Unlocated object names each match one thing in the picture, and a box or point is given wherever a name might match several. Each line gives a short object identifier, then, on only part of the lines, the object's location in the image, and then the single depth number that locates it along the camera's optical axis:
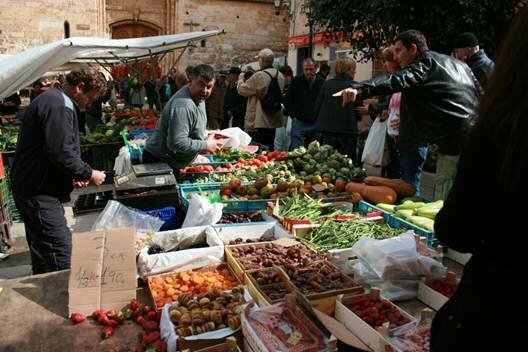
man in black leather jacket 3.66
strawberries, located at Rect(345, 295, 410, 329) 2.27
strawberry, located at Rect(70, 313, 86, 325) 2.49
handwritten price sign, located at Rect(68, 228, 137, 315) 2.57
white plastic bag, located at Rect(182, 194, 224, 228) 3.64
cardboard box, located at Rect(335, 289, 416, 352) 2.06
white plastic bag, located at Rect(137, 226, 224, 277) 2.94
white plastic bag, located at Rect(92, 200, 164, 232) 3.57
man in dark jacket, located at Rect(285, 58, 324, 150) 7.50
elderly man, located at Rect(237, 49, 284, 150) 7.68
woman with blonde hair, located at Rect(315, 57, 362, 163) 6.35
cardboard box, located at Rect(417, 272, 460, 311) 2.58
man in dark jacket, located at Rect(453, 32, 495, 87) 4.96
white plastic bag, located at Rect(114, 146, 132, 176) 5.48
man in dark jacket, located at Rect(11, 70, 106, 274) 3.23
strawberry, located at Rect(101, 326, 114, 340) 2.37
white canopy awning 5.89
